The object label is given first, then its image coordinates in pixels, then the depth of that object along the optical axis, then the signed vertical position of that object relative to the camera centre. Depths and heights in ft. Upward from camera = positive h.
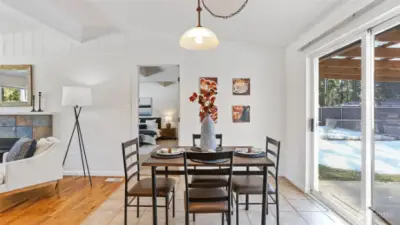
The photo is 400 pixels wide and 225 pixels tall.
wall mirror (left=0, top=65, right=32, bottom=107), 15.38 +1.62
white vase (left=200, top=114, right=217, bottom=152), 8.65 -0.75
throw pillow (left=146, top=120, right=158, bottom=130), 30.49 -1.53
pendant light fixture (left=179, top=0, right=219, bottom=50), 7.80 +2.29
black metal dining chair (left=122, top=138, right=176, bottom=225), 8.15 -2.46
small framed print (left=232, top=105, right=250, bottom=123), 15.24 -0.07
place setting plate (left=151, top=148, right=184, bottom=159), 8.18 -1.34
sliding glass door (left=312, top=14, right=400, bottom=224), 7.43 -0.49
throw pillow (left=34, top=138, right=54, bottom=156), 11.57 -1.52
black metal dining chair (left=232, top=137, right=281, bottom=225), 8.34 -2.46
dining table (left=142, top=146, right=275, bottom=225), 7.39 -1.50
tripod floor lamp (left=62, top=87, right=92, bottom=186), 13.39 +0.71
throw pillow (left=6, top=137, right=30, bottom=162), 11.02 -1.68
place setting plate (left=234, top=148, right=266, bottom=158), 8.26 -1.35
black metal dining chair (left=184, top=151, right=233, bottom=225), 6.86 -2.38
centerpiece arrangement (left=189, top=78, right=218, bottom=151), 8.45 -0.27
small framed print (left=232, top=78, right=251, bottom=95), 15.23 +1.46
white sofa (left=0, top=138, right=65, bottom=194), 10.26 -2.43
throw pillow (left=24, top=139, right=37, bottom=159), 11.05 -1.62
